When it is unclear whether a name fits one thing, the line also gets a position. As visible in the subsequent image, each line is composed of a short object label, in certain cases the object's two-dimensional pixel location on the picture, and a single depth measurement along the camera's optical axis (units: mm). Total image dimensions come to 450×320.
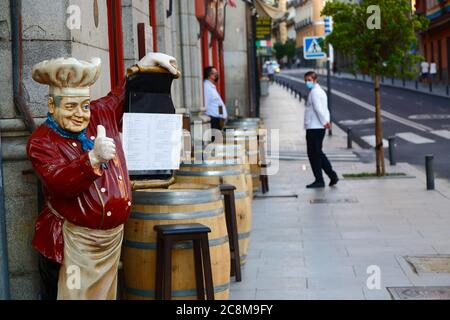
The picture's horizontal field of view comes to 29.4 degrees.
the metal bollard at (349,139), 24328
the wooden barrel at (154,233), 5949
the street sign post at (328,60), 29236
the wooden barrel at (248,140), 12398
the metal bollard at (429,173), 14609
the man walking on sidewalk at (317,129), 15125
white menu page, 5965
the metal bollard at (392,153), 19211
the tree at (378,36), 16828
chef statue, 4824
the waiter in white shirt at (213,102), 16328
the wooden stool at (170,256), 5762
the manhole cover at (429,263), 8367
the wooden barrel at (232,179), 8094
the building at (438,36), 62844
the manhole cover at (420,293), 7273
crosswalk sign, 28252
